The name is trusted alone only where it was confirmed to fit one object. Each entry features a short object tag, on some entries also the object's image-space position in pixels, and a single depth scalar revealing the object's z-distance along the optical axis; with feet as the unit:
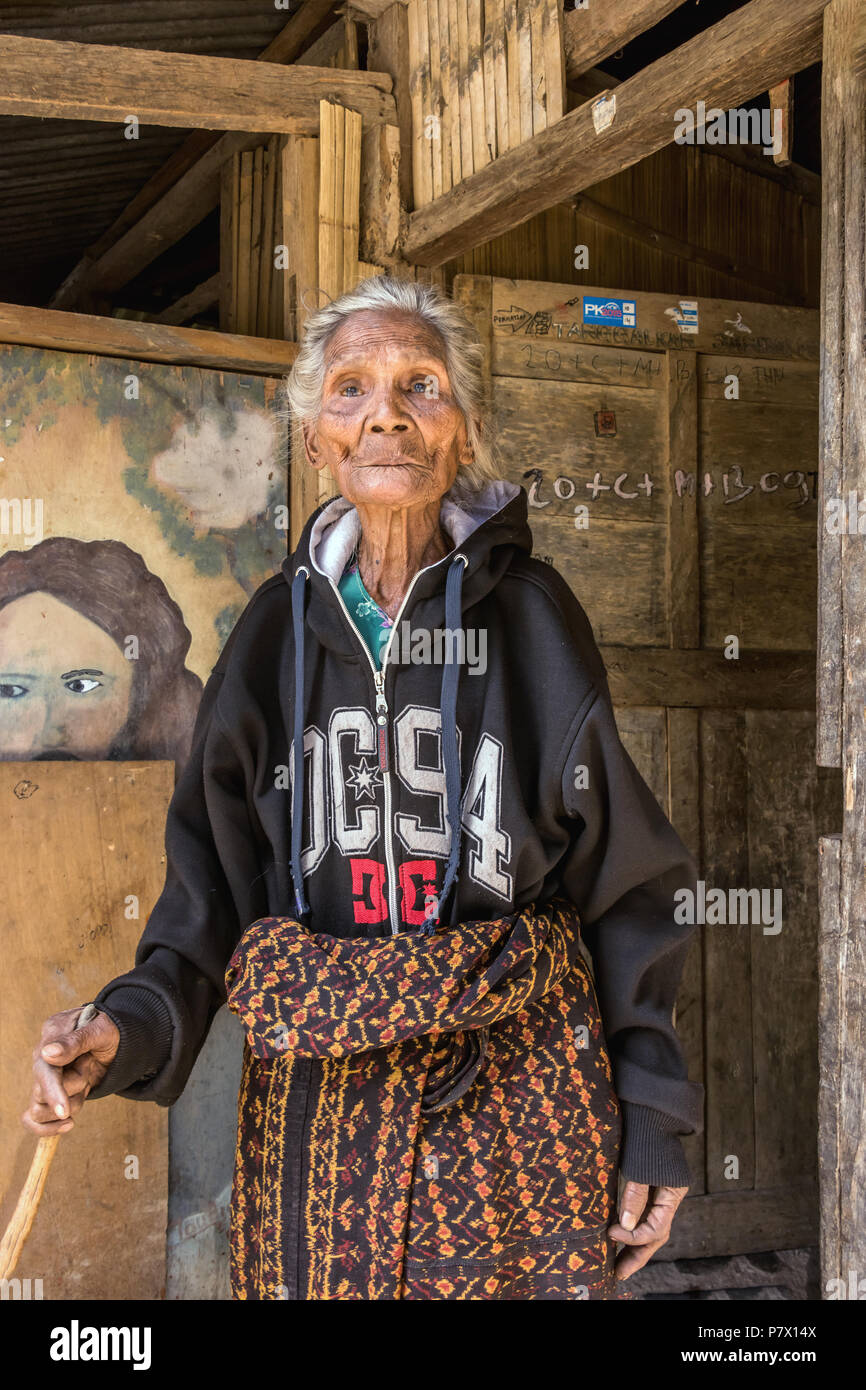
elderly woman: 5.08
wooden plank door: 10.49
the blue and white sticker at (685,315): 10.79
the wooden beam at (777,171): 11.86
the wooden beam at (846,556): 5.67
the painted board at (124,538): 8.19
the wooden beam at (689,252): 11.09
